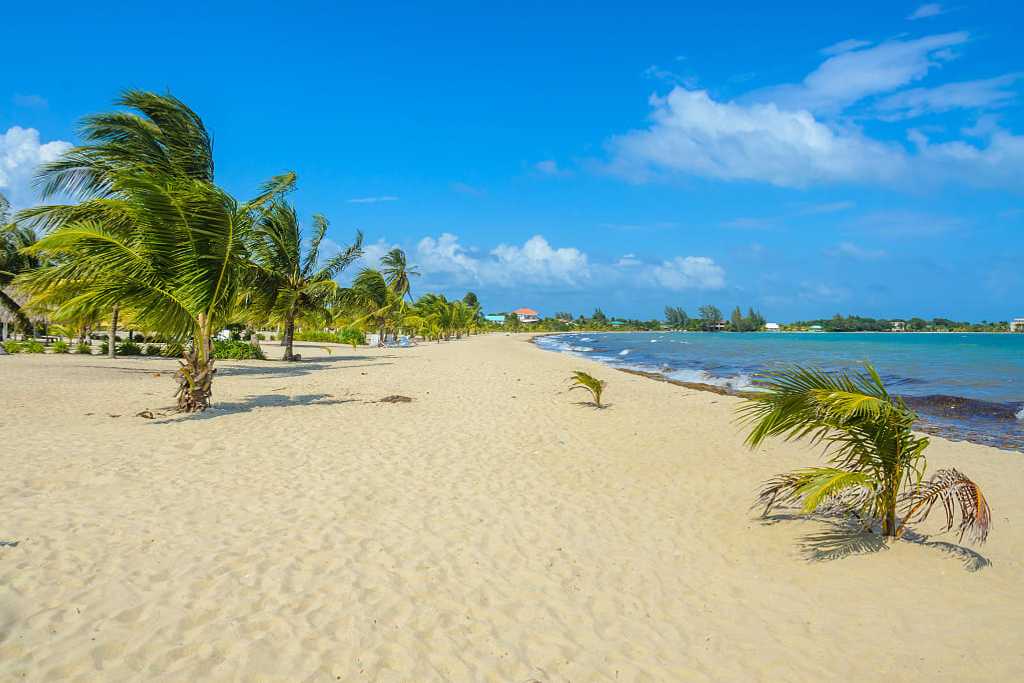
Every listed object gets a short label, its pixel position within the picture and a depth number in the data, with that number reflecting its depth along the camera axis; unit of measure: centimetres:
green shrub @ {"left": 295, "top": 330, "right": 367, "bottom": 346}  3983
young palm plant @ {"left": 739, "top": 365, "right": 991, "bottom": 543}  434
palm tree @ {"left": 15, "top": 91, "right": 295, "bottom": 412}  877
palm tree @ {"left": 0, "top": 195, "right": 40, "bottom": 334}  2075
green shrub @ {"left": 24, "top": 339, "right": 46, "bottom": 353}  2144
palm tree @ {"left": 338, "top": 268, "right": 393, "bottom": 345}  2724
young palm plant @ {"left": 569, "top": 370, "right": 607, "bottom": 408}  1227
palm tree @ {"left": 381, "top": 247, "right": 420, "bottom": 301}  4269
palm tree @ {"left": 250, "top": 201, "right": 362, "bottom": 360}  1985
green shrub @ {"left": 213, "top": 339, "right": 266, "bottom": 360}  2164
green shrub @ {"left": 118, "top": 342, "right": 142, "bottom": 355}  2227
